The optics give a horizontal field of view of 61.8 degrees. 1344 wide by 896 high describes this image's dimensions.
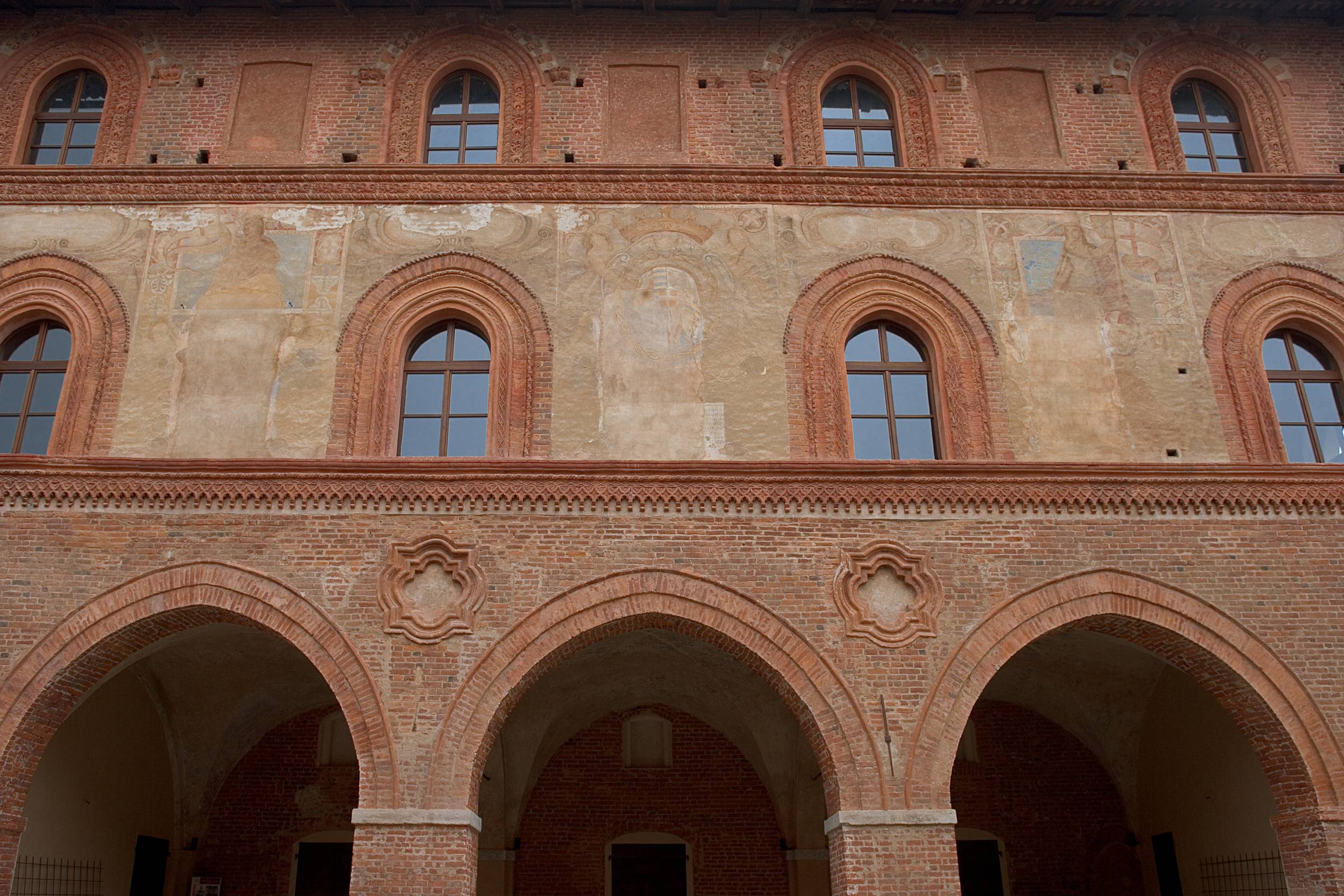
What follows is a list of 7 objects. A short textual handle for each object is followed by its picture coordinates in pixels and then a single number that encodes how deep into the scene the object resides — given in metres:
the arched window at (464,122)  12.06
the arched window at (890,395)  10.73
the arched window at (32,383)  10.68
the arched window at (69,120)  12.07
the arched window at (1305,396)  10.91
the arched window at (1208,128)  12.30
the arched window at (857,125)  12.13
